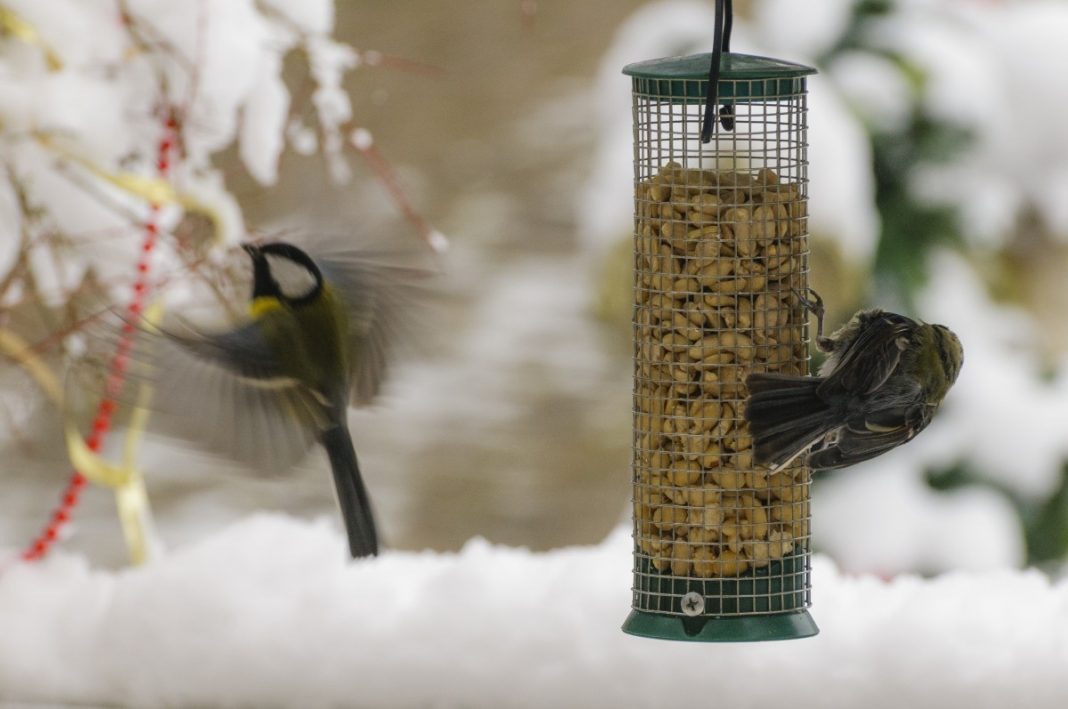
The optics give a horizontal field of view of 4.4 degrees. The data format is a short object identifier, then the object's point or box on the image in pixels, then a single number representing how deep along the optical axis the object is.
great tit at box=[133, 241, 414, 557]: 5.86
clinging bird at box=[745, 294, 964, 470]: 5.86
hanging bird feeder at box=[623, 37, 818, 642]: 5.90
